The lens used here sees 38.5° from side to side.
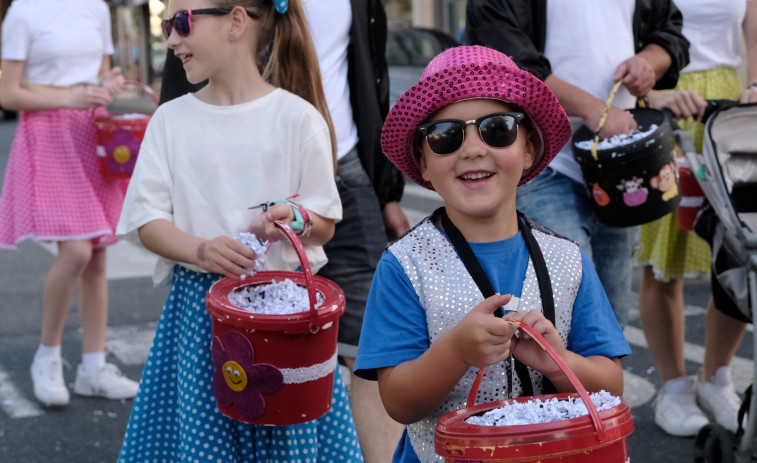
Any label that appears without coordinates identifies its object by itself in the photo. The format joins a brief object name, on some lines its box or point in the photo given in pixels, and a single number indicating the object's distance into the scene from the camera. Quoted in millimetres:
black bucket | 3580
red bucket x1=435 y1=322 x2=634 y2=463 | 1797
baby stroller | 3869
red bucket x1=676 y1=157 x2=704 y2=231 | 4645
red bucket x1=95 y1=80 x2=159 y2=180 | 4828
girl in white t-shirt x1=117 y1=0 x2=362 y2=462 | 3193
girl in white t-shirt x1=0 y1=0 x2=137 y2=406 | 5230
